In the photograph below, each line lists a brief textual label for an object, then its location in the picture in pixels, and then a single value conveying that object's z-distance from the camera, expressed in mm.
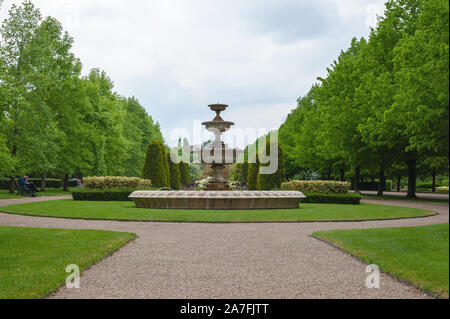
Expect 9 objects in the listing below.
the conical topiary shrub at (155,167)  30266
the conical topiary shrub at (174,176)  41562
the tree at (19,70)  28500
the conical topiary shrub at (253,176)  35906
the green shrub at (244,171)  60062
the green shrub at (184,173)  52181
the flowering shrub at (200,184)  46481
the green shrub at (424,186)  62244
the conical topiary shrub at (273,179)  27766
